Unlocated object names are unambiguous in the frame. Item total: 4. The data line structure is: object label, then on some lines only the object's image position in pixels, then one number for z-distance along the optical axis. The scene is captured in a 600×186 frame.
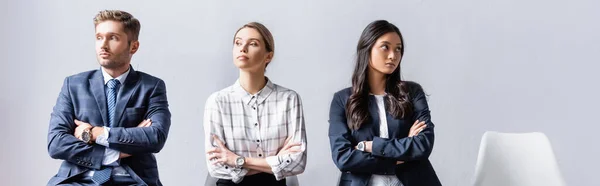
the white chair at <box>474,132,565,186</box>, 3.79
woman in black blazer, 3.29
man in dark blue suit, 3.18
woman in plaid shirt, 3.27
